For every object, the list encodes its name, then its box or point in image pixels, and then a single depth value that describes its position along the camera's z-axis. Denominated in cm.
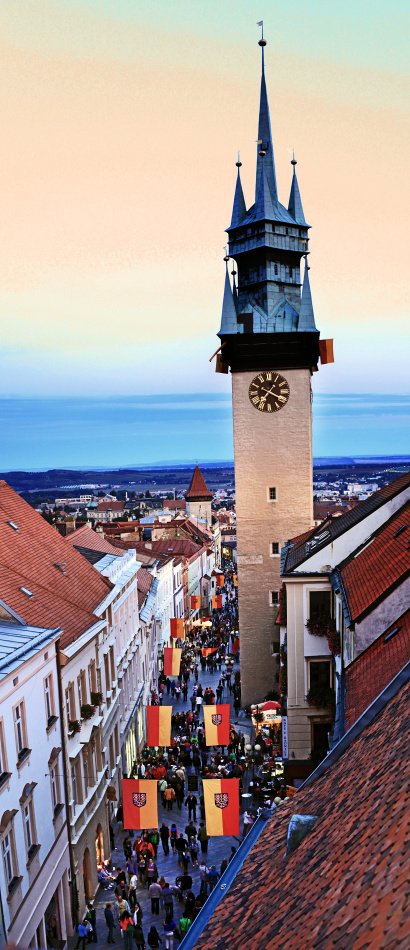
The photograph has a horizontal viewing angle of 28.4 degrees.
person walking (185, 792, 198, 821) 2998
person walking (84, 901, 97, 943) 2181
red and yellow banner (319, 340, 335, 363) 4694
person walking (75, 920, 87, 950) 2158
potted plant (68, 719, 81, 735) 2395
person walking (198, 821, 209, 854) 2719
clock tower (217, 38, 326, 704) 4566
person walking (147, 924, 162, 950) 2119
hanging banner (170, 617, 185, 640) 5185
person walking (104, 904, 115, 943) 2166
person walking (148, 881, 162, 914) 2300
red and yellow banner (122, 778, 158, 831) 2359
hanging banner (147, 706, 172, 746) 2983
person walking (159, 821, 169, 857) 2716
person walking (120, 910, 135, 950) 2111
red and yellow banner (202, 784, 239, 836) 2291
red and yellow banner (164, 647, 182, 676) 4122
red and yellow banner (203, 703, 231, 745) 2967
